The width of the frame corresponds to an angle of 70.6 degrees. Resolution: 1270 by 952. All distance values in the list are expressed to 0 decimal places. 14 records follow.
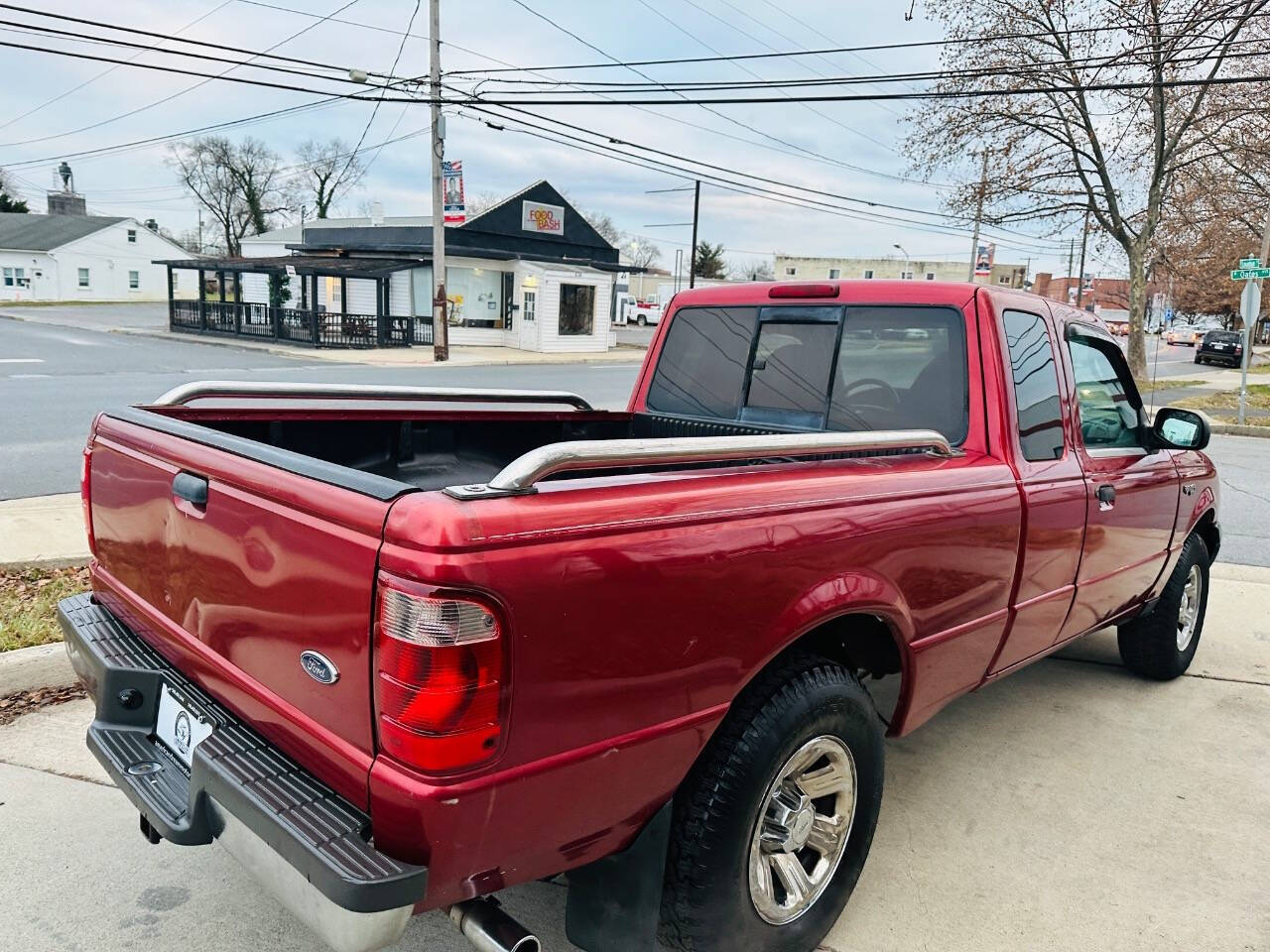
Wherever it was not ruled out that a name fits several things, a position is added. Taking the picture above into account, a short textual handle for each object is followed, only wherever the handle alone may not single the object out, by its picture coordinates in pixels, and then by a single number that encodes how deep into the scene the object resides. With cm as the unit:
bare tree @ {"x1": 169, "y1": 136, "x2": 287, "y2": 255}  7188
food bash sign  3472
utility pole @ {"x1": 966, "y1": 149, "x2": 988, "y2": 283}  2431
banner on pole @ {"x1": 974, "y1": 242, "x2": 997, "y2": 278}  3002
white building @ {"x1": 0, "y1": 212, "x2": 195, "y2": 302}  5794
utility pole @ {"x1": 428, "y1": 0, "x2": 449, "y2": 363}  2250
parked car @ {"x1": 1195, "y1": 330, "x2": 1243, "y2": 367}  4397
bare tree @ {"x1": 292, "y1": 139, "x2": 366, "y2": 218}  6844
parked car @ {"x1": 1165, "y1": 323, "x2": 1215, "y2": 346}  6369
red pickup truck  167
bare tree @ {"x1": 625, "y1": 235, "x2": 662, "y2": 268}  9482
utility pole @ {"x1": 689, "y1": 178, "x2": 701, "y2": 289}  4822
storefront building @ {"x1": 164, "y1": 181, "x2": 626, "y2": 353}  3122
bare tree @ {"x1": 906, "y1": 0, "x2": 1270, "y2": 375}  2267
